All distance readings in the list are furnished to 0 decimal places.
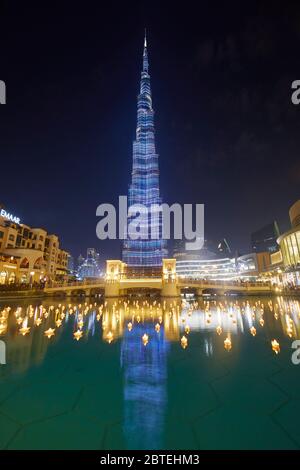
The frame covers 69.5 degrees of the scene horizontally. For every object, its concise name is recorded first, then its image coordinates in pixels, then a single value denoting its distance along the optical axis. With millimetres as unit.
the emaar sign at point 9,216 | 50769
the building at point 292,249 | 44641
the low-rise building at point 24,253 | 48688
